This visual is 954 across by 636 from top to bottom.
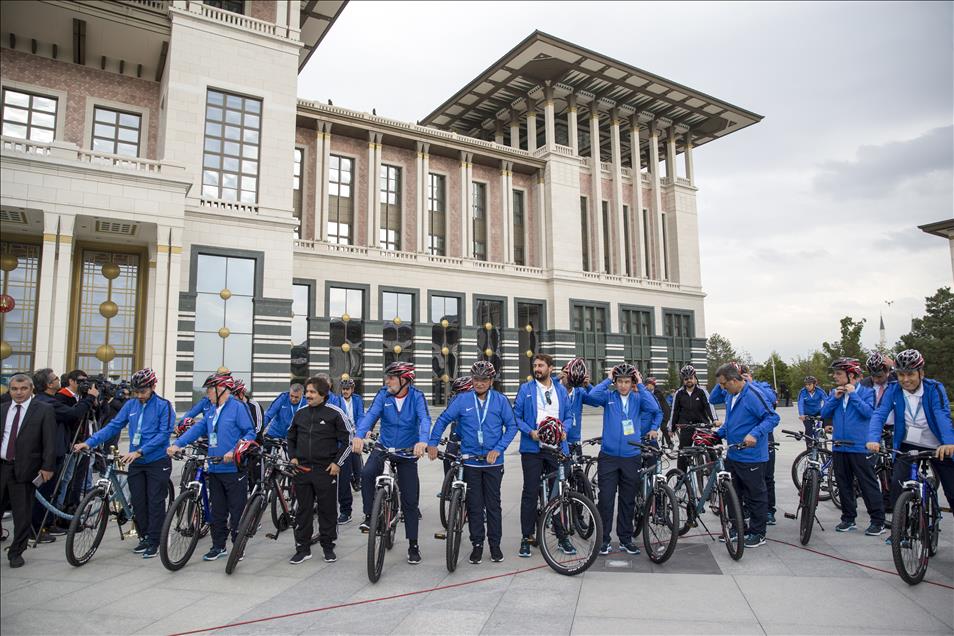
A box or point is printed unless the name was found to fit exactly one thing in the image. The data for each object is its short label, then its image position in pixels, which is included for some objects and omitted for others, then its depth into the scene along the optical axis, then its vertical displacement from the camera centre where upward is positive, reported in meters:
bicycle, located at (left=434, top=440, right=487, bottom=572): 6.34 -1.59
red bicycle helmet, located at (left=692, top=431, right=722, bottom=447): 7.18 -0.85
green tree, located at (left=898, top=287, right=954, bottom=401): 41.94 +2.14
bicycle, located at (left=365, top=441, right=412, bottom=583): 6.02 -1.53
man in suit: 6.21 -0.83
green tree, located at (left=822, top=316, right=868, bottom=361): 39.53 +1.88
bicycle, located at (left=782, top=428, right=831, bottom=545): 7.25 -1.60
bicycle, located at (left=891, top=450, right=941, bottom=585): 5.70 -1.56
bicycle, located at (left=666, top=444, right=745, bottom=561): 6.63 -1.51
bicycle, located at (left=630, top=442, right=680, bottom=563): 6.41 -1.68
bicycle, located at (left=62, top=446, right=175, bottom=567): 6.59 -1.65
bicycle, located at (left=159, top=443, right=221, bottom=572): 6.38 -1.73
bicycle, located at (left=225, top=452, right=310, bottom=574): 6.35 -1.50
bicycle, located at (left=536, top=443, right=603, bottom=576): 6.29 -1.71
